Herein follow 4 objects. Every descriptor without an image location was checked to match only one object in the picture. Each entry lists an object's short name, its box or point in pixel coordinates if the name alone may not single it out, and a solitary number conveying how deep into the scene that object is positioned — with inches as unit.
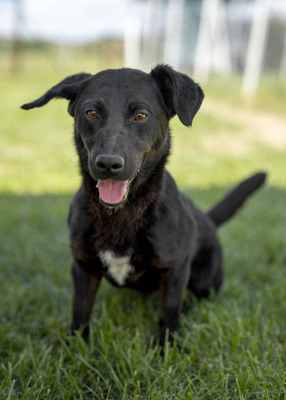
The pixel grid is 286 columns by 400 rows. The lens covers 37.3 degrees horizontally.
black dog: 77.3
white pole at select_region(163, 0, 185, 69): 576.4
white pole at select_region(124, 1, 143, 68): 634.8
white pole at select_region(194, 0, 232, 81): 524.7
